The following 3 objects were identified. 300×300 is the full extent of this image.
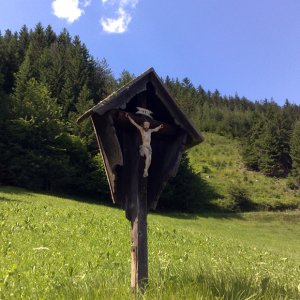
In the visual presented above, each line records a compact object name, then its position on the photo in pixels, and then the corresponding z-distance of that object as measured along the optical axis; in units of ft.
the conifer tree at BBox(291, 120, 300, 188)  175.90
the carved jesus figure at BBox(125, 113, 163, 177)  12.85
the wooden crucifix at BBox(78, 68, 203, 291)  12.52
